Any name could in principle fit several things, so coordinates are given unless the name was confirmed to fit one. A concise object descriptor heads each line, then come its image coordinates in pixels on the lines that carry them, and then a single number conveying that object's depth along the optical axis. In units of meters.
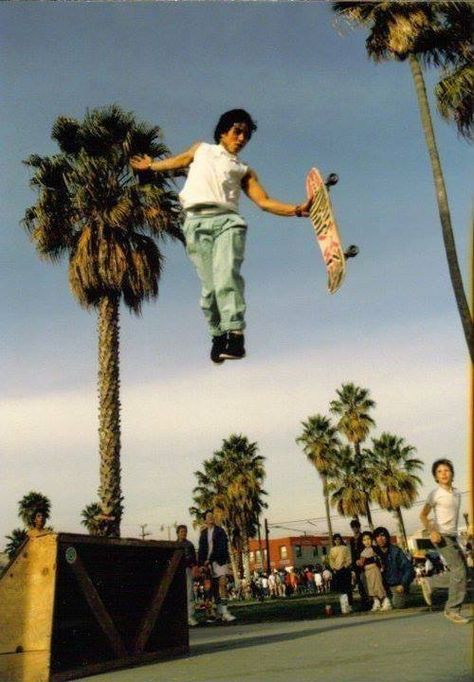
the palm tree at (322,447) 48.34
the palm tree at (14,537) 59.53
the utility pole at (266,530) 54.91
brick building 106.94
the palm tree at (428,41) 14.90
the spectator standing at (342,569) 10.66
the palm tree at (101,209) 16.34
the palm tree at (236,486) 53.47
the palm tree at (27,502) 50.81
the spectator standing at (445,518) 5.97
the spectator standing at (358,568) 10.42
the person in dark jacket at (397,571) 9.64
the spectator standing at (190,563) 10.20
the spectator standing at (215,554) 9.82
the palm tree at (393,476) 43.94
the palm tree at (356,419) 45.03
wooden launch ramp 4.36
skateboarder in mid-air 3.30
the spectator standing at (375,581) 9.82
